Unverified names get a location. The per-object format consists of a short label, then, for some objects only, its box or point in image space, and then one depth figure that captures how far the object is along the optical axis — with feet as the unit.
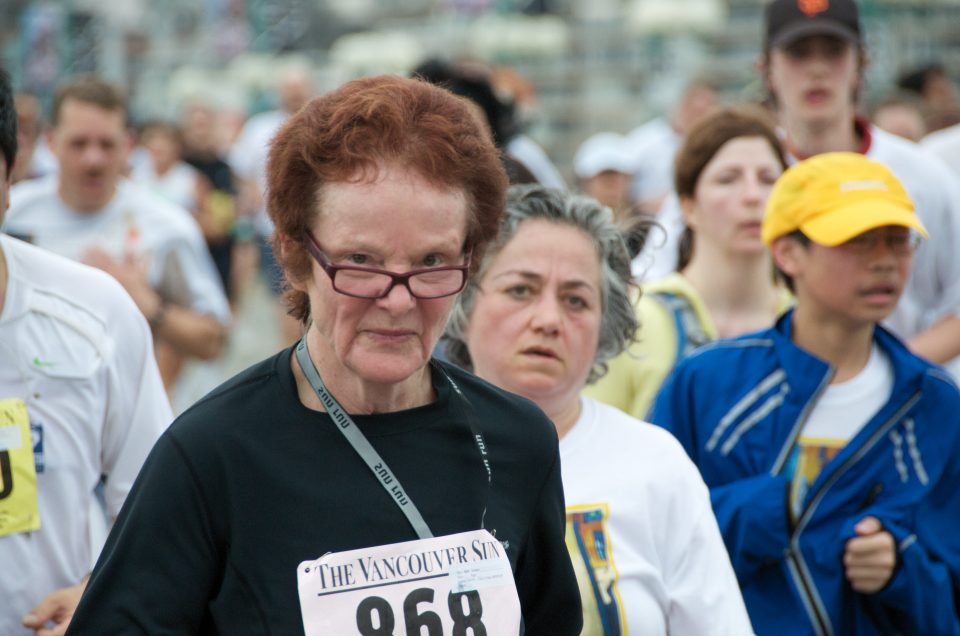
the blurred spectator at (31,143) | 50.05
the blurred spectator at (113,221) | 49.67
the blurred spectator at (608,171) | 90.02
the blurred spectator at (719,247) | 34.14
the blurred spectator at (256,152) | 99.09
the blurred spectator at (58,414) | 24.18
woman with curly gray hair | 23.43
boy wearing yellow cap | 27.07
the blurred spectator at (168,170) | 98.84
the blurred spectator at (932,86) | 92.53
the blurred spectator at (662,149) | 82.23
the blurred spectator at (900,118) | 75.25
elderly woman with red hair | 17.07
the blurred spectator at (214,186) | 95.66
